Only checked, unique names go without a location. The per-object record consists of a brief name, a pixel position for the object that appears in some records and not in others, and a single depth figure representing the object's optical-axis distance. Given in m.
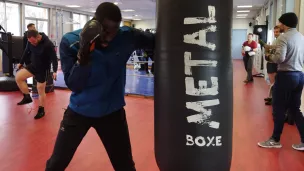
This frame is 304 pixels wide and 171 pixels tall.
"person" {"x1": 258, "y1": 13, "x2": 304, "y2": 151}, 2.99
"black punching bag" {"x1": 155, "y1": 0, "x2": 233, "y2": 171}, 1.41
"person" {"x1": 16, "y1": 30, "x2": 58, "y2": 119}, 4.30
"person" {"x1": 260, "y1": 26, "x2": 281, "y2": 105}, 3.25
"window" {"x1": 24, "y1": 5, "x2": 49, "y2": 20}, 15.41
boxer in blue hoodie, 1.55
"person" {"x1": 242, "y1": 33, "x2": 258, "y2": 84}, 8.44
